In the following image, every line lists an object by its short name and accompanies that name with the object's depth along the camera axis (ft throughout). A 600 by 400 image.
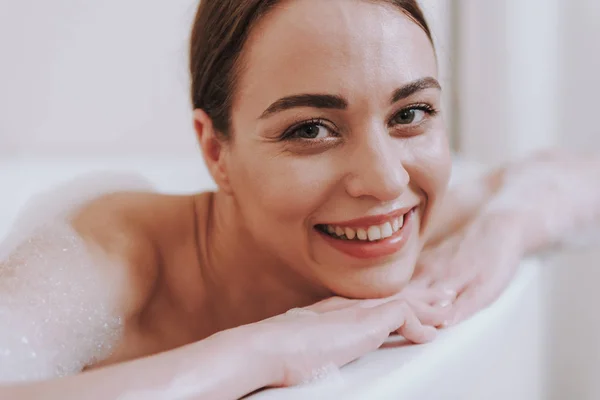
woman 2.14
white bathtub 1.80
